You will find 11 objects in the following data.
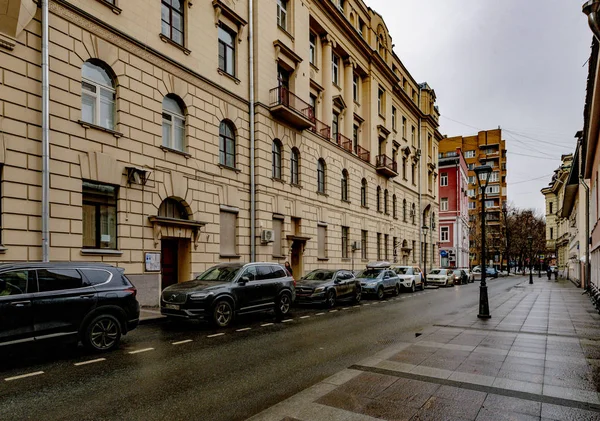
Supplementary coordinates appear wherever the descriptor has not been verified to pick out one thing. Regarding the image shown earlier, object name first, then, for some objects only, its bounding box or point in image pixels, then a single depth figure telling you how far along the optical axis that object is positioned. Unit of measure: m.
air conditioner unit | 19.94
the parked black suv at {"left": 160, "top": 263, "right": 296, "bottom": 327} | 10.99
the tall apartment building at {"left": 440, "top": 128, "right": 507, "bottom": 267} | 88.38
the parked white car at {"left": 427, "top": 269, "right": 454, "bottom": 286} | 33.56
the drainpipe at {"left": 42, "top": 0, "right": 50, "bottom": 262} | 11.72
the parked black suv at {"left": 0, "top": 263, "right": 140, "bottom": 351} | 7.05
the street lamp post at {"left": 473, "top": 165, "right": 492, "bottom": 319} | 12.97
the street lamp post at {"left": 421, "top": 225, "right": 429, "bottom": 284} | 42.33
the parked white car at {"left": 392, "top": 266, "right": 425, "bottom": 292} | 26.59
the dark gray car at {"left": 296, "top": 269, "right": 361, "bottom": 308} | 16.44
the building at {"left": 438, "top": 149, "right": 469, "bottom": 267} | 60.03
